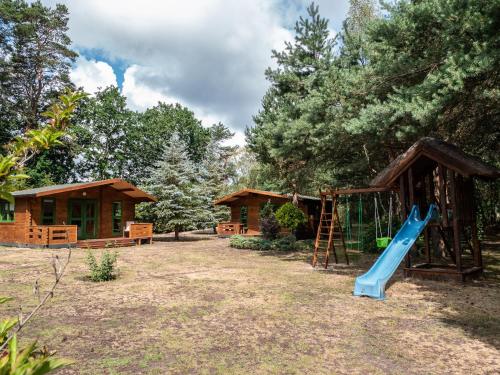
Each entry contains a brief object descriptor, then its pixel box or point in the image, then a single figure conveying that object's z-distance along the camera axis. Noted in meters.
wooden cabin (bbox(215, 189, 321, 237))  29.31
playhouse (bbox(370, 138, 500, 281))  9.84
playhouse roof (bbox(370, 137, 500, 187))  9.69
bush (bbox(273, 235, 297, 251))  19.56
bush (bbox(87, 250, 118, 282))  10.09
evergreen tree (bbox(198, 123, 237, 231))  38.16
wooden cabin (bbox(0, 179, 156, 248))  19.56
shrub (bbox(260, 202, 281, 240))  22.06
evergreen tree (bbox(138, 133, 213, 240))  24.73
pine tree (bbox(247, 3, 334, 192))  11.95
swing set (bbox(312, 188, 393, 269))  11.77
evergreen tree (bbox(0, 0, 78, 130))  36.09
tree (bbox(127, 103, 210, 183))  47.53
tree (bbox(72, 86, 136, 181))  43.16
